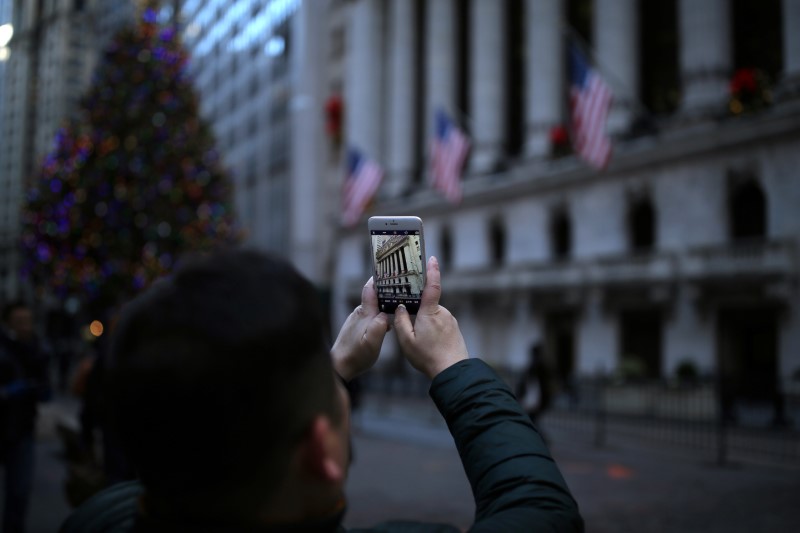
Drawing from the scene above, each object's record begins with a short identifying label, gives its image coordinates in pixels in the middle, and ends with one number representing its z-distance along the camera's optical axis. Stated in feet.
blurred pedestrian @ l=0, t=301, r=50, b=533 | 20.75
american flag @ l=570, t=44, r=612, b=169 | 65.41
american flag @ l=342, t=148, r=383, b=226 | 87.51
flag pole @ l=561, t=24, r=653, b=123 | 94.73
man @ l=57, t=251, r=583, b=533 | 3.76
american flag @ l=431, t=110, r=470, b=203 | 79.46
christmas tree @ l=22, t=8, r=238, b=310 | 76.23
